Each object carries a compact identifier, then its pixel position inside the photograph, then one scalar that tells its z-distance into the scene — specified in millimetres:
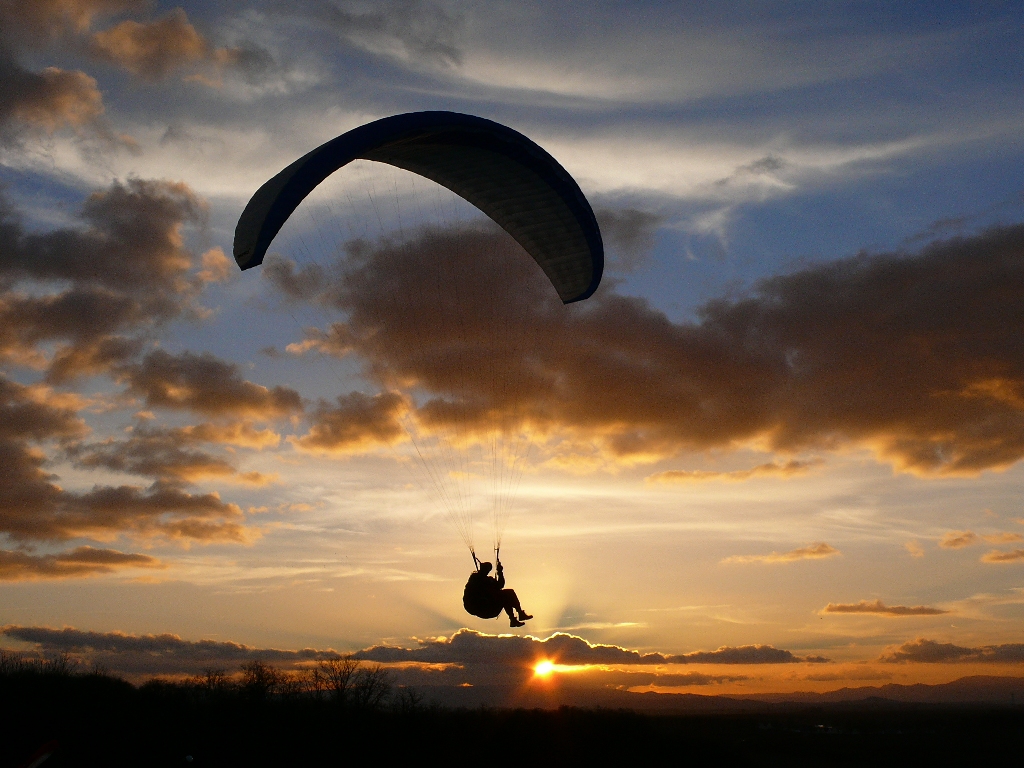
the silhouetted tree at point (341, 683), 42594
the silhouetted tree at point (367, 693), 42812
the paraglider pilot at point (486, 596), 16922
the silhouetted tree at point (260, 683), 40594
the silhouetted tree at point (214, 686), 40188
